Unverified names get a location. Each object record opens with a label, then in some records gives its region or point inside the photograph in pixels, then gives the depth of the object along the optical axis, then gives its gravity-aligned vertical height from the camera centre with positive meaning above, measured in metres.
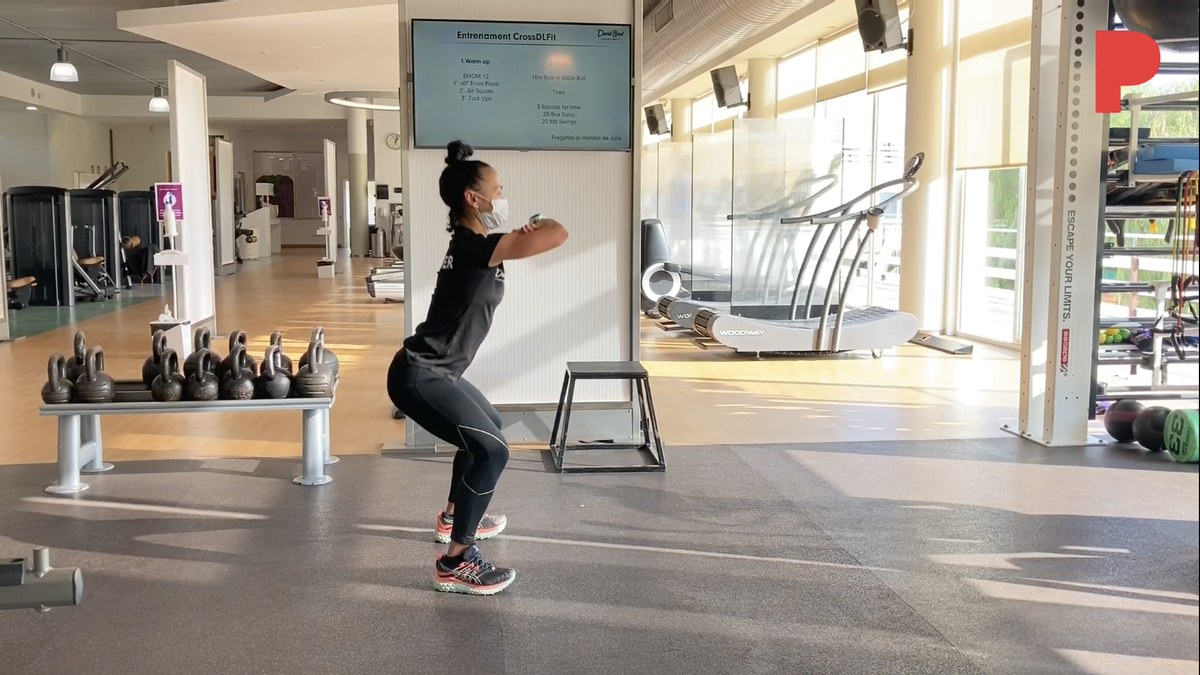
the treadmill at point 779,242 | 9.12 -0.02
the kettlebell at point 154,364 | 4.85 -0.57
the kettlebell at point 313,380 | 4.63 -0.62
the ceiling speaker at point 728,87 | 13.78 +2.03
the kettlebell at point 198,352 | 4.71 -0.50
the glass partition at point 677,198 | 12.69 +0.54
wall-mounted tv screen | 5.04 +0.76
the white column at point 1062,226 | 5.18 +0.07
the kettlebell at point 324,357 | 4.78 -0.55
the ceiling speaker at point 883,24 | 8.26 +1.71
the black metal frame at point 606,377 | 4.86 -0.73
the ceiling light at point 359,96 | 17.31 +2.45
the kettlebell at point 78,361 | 4.61 -0.53
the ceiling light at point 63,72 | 11.39 +1.87
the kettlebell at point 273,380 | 4.61 -0.61
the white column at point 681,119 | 19.44 +2.26
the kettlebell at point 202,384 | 4.59 -0.63
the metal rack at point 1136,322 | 5.26 -0.44
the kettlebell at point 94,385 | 4.48 -0.61
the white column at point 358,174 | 22.06 +1.44
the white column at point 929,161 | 9.45 +0.72
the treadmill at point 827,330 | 8.30 -0.72
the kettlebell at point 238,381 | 4.61 -0.62
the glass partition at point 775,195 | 9.09 +0.40
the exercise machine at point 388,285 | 12.52 -0.53
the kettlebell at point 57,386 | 4.44 -0.62
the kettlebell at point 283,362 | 4.70 -0.55
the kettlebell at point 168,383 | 4.58 -0.62
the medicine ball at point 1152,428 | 5.13 -0.93
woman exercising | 3.19 -0.33
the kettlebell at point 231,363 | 4.71 -0.55
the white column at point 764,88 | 14.38 +2.09
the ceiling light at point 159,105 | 14.07 +1.85
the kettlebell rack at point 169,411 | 4.48 -0.80
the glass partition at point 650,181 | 15.00 +0.88
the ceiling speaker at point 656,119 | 17.50 +2.05
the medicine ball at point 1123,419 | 5.30 -0.92
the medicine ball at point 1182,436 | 4.84 -0.93
